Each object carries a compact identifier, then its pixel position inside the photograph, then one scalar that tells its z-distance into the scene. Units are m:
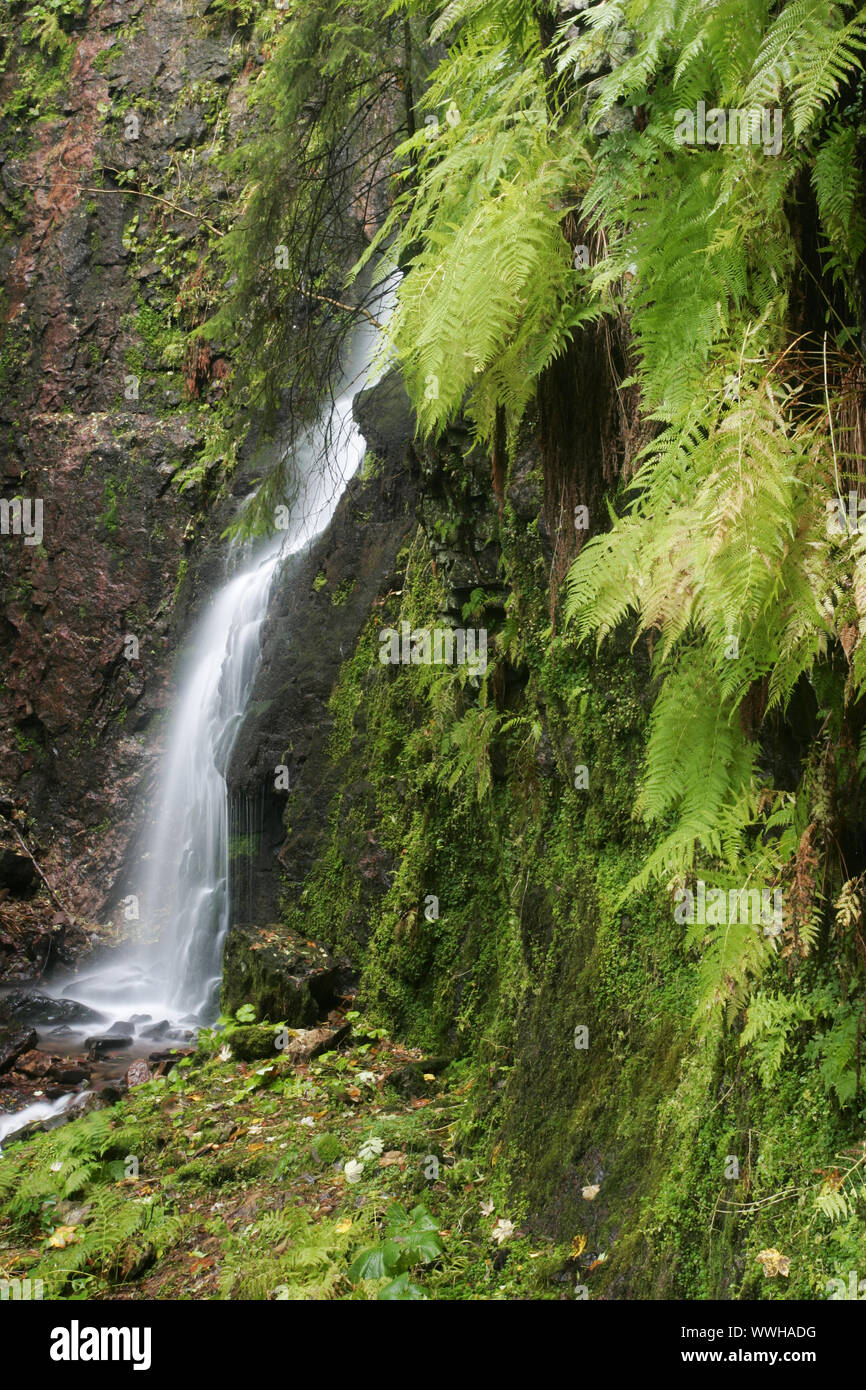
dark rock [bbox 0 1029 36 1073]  9.10
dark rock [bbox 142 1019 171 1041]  9.77
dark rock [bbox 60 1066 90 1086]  8.76
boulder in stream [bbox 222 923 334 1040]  7.91
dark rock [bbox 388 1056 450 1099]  6.53
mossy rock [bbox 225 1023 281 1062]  7.61
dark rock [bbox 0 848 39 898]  13.18
